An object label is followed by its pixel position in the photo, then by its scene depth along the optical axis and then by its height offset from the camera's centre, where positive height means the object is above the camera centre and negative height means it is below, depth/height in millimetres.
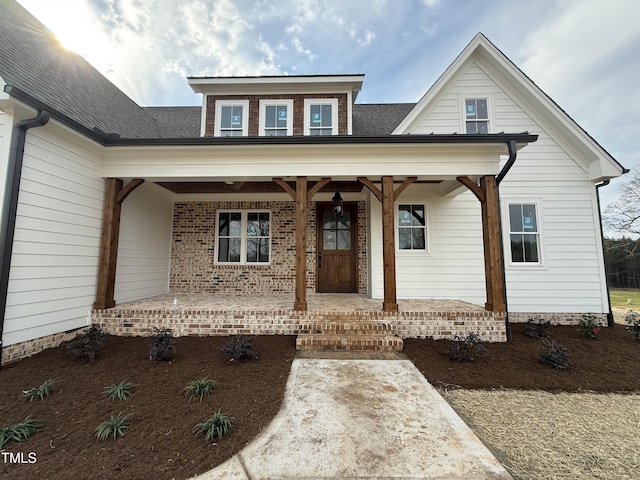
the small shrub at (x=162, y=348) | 3641 -1184
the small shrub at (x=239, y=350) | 3650 -1204
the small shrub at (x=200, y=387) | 2812 -1332
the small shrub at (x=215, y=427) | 2152 -1350
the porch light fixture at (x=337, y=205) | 5953 +1280
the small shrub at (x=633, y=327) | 5154 -1255
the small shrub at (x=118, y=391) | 2756 -1358
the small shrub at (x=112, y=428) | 2164 -1368
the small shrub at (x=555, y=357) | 3764 -1326
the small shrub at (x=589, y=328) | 5211 -1265
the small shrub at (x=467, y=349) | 3906 -1282
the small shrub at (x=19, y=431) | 2143 -1386
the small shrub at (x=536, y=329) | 5121 -1274
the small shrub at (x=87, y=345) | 3617 -1157
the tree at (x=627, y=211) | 15562 +3124
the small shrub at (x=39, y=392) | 2734 -1343
